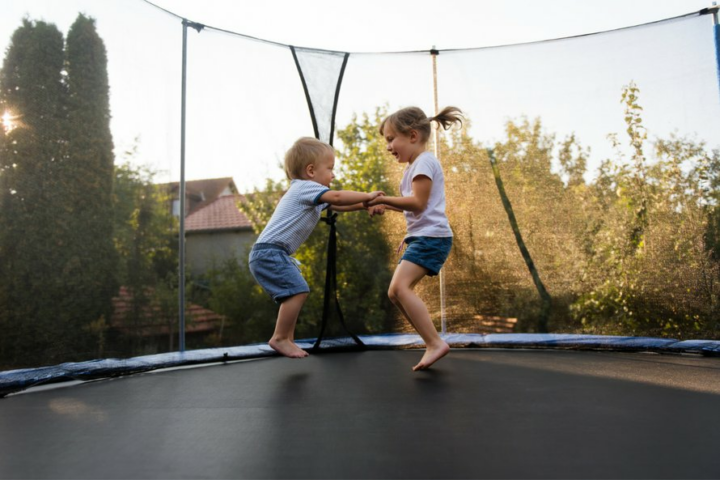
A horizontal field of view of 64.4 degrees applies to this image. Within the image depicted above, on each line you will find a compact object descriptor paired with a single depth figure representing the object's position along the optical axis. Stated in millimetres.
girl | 1789
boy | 1947
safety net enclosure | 1957
